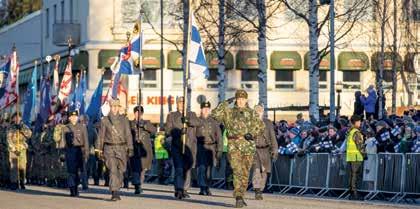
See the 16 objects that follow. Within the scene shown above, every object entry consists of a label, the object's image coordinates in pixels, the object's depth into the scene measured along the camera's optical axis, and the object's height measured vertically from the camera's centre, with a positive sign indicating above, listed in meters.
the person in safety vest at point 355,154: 29.78 -0.97
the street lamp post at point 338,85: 65.76 +0.82
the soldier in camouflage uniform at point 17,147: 35.22 -1.05
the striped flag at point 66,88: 42.66 +0.41
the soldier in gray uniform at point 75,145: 31.66 -0.89
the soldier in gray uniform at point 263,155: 28.58 -0.99
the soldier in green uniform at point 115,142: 28.08 -0.73
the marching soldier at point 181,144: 29.08 -0.79
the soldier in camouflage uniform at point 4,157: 35.72 -1.30
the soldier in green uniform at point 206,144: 30.59 -0.83
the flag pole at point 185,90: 29.11 +0.25
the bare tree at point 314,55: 44.00 +1.42
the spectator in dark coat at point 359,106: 42.11 -0.05
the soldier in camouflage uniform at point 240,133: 25.20 -0.49
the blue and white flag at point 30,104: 44.22 -0.06
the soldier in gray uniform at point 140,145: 32.19 -0.92
